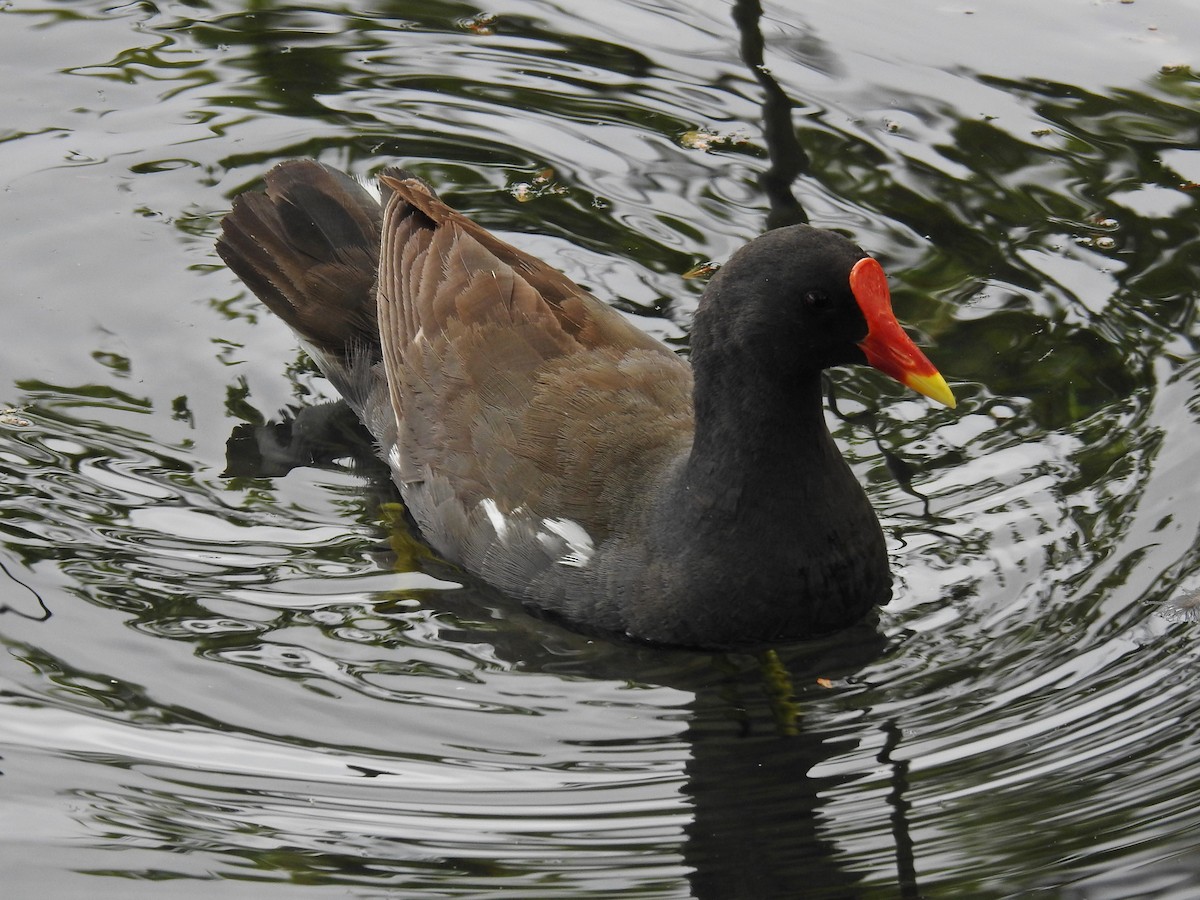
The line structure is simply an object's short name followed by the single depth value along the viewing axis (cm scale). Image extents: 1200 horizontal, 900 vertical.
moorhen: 899
